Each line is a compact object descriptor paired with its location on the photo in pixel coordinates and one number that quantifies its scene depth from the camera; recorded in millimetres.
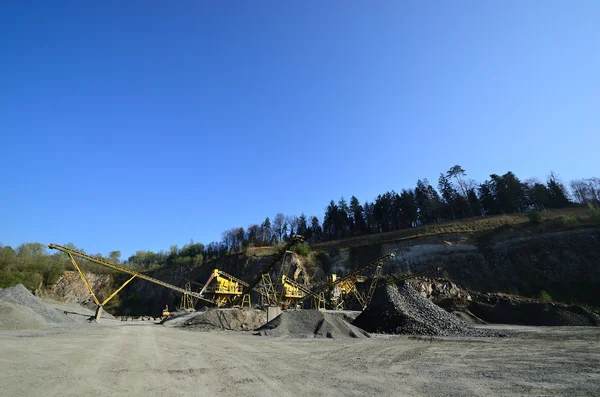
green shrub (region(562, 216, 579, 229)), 36125
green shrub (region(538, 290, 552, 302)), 27922
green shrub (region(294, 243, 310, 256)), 50125
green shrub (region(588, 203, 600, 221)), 37500
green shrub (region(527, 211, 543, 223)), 39688
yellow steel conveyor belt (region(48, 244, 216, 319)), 21484
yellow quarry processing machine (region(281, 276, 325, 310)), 27569
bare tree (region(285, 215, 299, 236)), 82019
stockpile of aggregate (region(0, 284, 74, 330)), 15319
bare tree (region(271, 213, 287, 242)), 80400
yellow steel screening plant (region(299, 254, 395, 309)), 27769
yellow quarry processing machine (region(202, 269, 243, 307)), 28641
